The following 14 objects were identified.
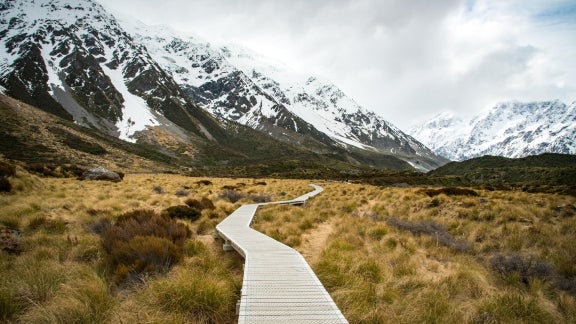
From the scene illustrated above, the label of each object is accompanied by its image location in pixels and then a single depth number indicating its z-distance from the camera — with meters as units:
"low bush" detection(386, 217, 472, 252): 10.40
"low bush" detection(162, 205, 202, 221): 13.94
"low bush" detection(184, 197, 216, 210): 16.70
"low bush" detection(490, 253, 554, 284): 7.83
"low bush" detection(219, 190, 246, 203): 22.93
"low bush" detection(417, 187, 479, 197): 20.44
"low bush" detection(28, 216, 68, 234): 10.09
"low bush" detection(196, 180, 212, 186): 35.81
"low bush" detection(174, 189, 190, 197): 23.65
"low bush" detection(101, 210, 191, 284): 6.98
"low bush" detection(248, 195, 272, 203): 23.67
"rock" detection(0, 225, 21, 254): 7.97
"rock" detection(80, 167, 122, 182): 30.58
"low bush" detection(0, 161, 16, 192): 14.82
